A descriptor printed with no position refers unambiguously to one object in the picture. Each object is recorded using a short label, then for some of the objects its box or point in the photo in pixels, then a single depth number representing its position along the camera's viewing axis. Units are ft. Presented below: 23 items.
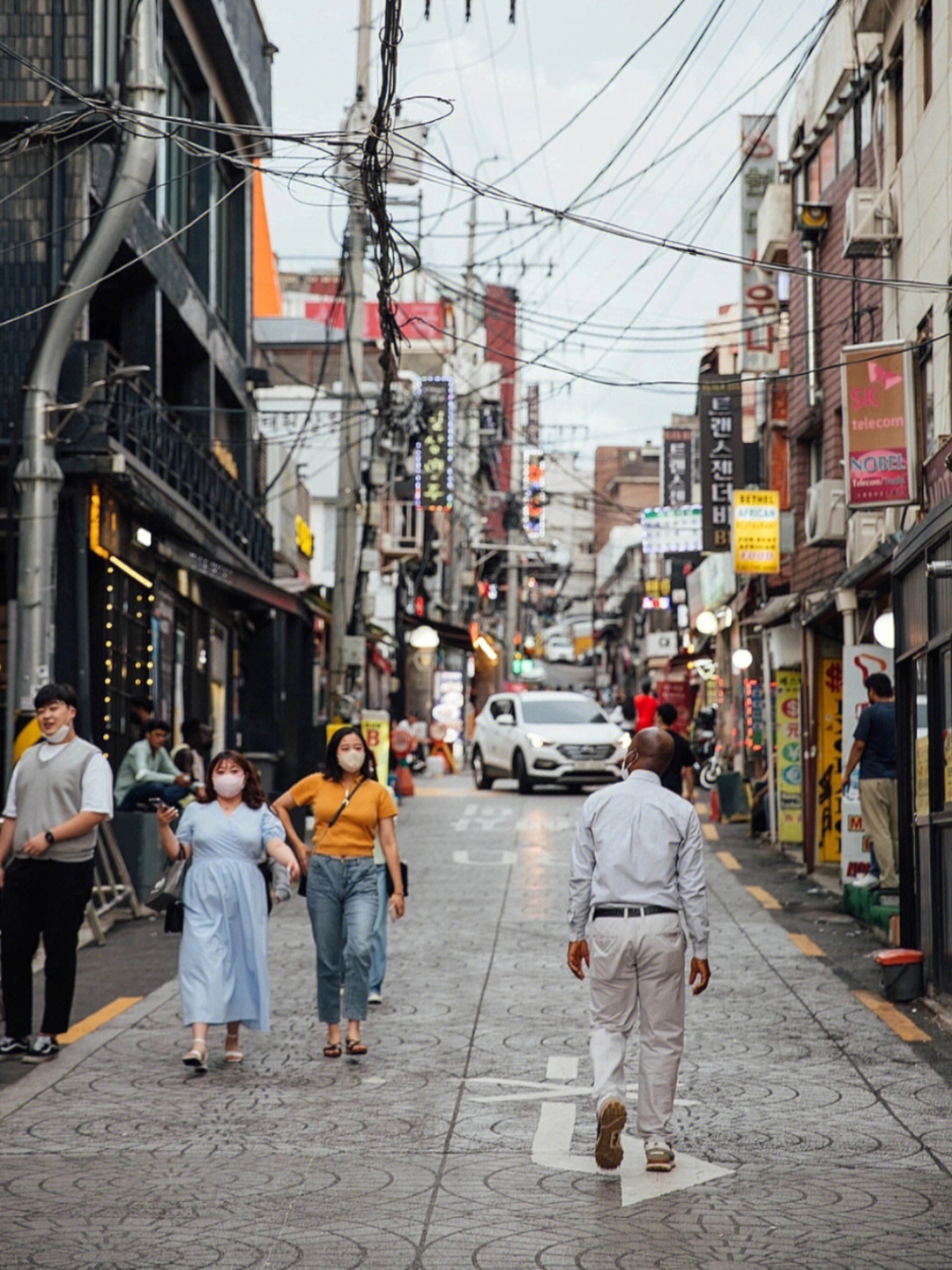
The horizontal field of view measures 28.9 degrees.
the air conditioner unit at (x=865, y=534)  67.92
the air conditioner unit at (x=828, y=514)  72.18
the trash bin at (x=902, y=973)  39.68
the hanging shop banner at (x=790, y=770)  79.61
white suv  106.22
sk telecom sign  57.47
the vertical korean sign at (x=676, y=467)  178.19
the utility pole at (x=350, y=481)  89.56
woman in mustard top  34.04
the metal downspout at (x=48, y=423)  49.98
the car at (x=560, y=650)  463.83
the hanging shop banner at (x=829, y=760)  70.38
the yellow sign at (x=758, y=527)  90.84
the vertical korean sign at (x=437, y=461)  173.47
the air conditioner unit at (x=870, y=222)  64.28
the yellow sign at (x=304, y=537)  133.80
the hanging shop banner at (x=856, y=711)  56.49
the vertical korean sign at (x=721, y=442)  101.24
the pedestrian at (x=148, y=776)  57.93
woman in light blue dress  32.65
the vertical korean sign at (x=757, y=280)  97.55
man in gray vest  33.30
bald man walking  24.52
